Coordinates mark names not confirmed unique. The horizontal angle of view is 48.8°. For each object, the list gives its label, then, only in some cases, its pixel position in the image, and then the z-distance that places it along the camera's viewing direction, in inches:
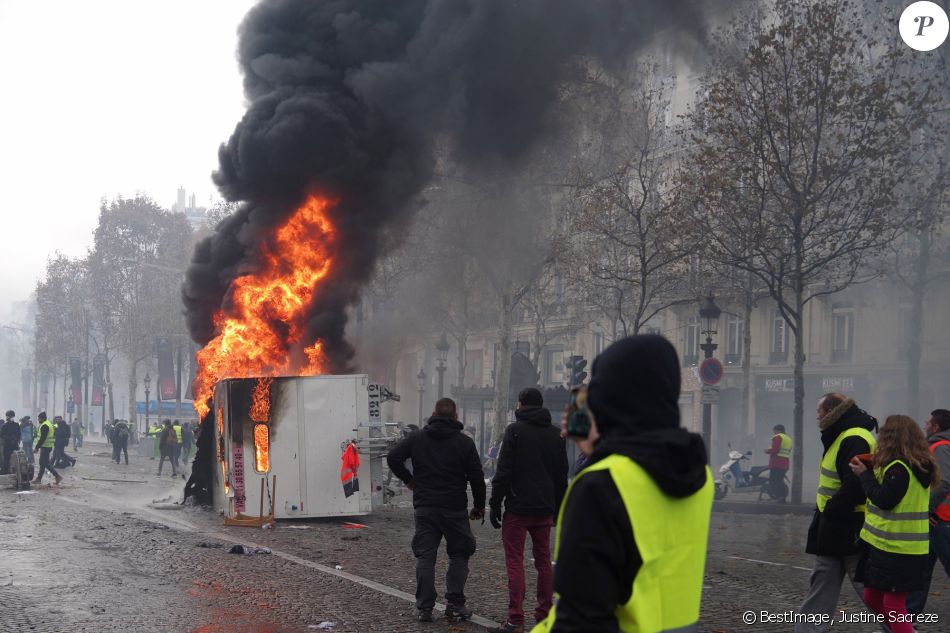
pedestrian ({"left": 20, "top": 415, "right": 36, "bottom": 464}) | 1137.7
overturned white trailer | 589.3
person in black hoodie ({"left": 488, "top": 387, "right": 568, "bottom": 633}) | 301.7
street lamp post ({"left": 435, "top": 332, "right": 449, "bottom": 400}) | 1432.1
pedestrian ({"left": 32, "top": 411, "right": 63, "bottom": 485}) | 914.7
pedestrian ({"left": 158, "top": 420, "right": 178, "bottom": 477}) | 1207.6
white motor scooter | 868.0
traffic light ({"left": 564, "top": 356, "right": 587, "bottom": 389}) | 834.3
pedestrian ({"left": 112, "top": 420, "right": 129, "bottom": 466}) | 1397.6
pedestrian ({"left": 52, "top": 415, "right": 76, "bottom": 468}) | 1099.3
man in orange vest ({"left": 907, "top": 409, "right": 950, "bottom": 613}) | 308.2
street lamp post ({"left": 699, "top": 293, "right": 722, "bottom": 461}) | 850.9
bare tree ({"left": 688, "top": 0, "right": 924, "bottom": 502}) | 837.2
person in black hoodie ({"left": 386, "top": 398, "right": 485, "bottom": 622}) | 318.7
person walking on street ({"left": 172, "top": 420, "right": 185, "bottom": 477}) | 1214.9
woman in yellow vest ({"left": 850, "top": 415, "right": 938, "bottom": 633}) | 237.8
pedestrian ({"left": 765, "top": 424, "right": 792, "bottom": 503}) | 865.5
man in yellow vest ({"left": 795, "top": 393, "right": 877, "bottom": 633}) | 245.9
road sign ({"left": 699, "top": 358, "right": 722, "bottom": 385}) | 800.3
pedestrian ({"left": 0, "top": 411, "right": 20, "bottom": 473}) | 954.1
